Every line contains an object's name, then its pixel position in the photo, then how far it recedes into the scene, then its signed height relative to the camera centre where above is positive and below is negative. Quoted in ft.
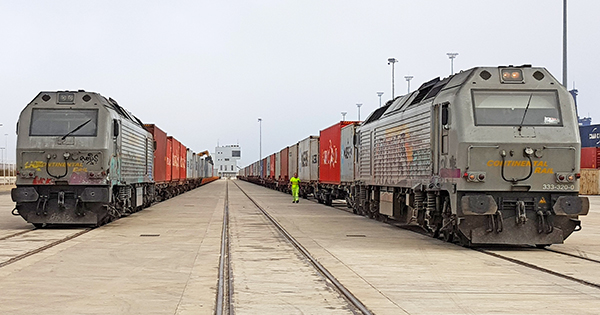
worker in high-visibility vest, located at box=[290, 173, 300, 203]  119.14 -1.91
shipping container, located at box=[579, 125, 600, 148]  186.91 +11.48
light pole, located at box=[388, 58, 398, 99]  171.99 +28.35
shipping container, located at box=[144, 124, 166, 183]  104.29 +3.32
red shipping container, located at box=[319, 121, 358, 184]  101.14 +3.47
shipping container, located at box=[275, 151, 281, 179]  189.13 +2.91
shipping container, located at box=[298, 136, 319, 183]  122.11 +3.11
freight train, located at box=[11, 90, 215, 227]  58.80 +1.24
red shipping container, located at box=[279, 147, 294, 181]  168.23 +3.29
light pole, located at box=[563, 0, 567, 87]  91.27 +18.11
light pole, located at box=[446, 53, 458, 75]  152.05 +26.34
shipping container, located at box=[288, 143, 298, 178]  151.92 +3.69
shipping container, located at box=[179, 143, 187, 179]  152.01 +2.72
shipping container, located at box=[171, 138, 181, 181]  133.56 +2.80
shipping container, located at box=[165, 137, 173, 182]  120.78 +2.49
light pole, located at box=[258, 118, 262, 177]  395.92 +20.34
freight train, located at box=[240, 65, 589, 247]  44.06 +1.27
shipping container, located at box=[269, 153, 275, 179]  209.25 +2.86
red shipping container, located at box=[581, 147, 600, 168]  176.35 +5.40
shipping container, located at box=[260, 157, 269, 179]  238.09 +2.63
